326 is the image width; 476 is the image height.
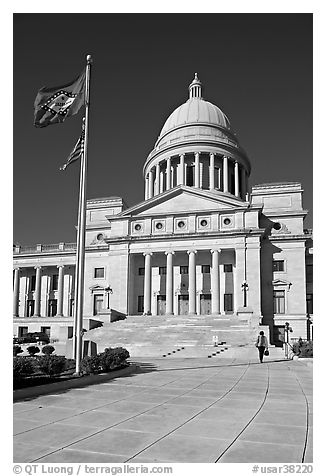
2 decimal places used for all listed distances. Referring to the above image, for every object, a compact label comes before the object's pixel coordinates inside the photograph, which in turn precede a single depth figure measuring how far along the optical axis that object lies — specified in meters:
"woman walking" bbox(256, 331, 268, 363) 26.52
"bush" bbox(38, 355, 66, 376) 17.31
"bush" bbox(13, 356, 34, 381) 15.75
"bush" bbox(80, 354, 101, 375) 18.25
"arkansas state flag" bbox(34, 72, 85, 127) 18.06
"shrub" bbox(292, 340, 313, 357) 28.57
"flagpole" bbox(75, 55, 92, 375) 18.03
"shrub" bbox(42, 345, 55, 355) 31.10
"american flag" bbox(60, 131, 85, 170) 19.58
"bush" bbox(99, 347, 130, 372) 19.00
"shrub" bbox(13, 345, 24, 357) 30.56
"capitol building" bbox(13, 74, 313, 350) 51.22
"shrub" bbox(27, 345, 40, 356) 31.80
